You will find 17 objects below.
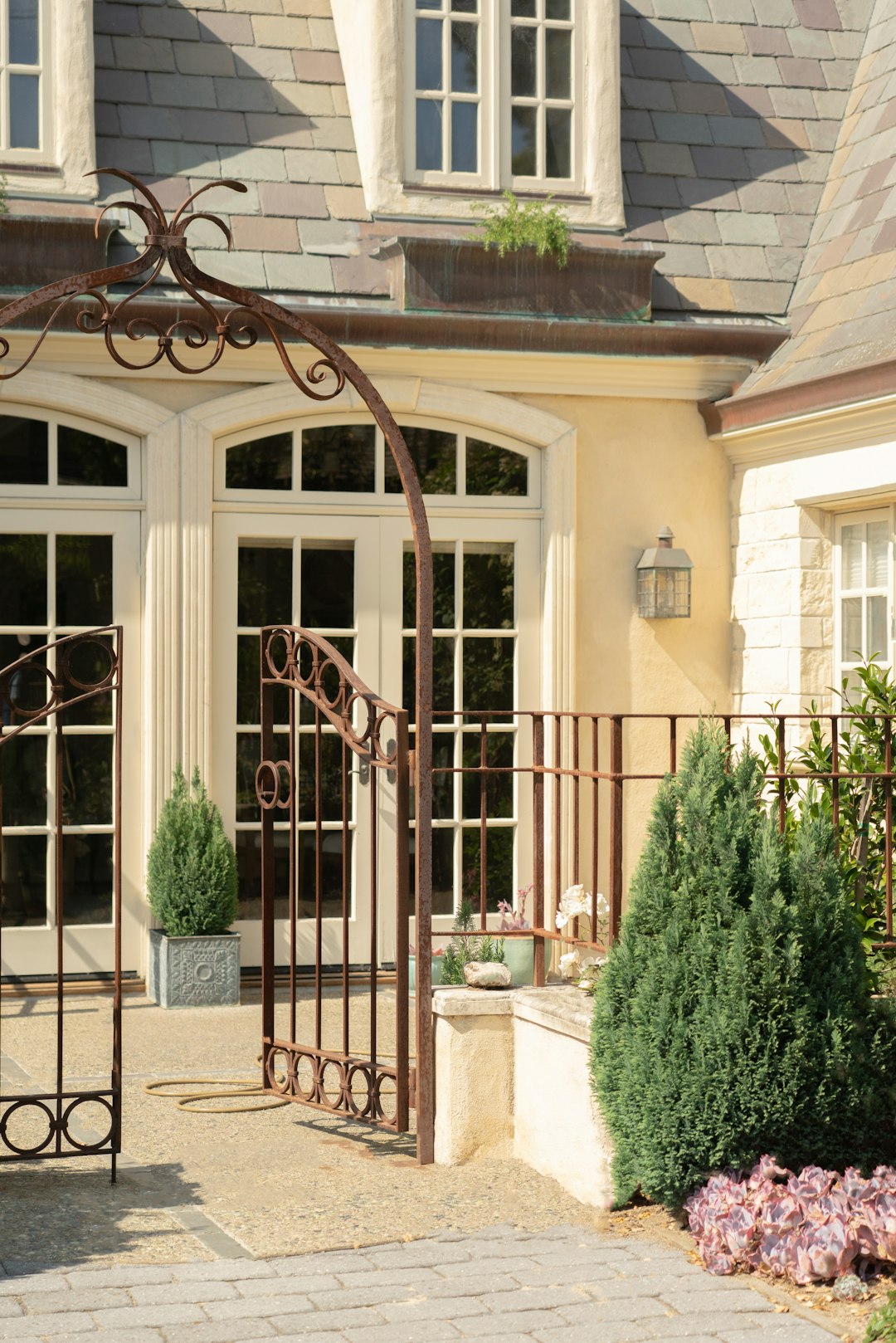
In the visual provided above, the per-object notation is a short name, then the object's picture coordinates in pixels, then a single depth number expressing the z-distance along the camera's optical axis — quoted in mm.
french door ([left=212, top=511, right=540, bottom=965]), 8734
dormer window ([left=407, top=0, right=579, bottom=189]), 9156
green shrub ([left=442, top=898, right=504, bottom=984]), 6586
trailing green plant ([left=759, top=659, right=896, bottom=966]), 5352
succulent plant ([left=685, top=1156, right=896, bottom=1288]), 4246
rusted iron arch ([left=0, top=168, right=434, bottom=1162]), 5270
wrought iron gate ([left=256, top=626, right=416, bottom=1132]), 5715
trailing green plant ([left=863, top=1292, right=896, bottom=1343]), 3797
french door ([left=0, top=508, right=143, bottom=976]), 8438
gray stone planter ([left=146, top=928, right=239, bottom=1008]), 8133
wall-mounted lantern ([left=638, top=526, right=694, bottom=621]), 9008
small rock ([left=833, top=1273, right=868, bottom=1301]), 4188
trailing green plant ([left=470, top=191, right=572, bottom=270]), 8680
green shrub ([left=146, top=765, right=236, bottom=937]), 8195
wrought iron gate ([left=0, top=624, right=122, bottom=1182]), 5242
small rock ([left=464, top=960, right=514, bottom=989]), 5723
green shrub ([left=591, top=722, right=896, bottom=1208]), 4539
